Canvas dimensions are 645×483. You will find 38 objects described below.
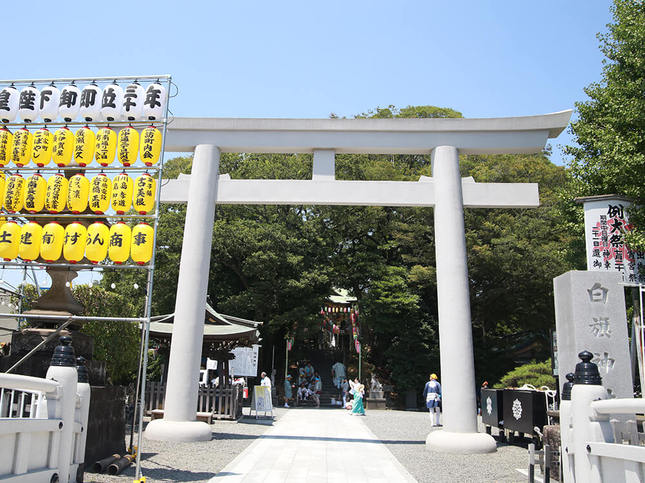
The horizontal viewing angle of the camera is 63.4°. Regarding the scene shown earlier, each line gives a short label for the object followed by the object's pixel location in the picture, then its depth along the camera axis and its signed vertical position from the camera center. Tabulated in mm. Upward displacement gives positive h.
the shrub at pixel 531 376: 17123 -509
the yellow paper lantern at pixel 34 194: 7805 +2273
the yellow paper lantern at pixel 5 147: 8070 +3050
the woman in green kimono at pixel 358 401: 20938 -1728
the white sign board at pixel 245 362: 21148 -299
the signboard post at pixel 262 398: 17819 -1445
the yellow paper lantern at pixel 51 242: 7621 +1543
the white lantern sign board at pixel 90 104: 8188 +3788
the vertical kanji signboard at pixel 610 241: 10375 +2354
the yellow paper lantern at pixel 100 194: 7773 +2290
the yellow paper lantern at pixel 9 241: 7609 +1536
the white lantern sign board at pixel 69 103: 8180 +3803
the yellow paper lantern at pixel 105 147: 8039 +3077
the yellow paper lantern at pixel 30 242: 7605 +1531
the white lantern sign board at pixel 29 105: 8180 +3740
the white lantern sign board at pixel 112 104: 8141 +3773
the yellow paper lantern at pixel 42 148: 8031 +3041
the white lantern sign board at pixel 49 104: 8164 +3758
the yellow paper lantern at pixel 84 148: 8039 +3064
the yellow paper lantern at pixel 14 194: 7840 +2277
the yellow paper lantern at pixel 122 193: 7820 +2323
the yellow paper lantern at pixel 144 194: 7777 +2306
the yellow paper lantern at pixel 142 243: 7582 +1554
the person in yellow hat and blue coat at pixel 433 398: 16453 -1211
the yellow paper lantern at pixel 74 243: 7594 +1529
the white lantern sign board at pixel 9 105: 8219 +3758
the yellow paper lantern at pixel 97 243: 7594 +1538
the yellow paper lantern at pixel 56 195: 7812 +2269
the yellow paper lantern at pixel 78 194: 7777 +2285
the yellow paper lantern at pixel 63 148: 8000 +3037
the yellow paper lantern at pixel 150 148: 8031 +3084
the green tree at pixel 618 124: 12469 +6072
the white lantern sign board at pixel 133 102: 8133 +3812
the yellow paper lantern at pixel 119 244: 7586 +1534
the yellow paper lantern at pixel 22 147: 8047 +3069
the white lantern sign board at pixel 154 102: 8125 +3813
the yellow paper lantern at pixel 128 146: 8039 +3109
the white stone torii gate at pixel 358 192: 10461 +3517
